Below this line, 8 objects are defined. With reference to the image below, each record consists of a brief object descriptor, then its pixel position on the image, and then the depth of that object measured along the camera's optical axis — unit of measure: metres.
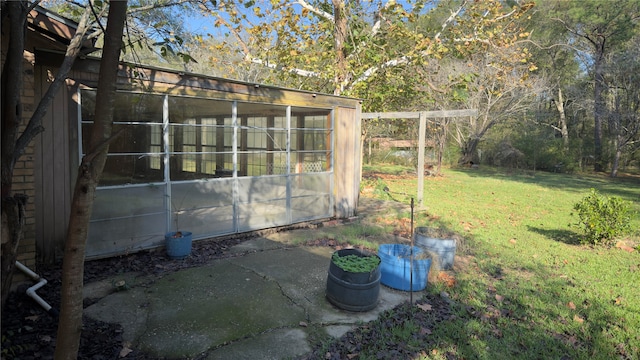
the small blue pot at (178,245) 5.38
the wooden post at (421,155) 9.13
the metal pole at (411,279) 4.05
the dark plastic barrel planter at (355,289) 3.86
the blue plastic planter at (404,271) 4.45
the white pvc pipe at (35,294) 3.49
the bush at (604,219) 6.38
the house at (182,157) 4.59
